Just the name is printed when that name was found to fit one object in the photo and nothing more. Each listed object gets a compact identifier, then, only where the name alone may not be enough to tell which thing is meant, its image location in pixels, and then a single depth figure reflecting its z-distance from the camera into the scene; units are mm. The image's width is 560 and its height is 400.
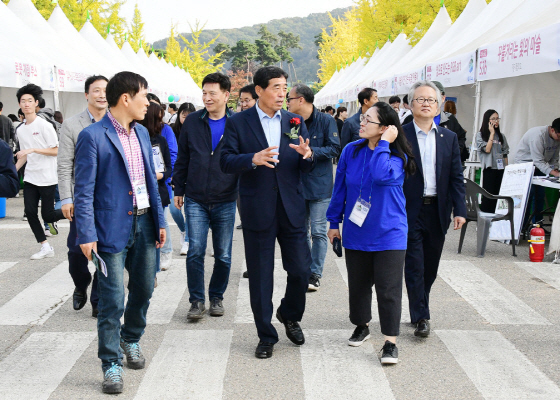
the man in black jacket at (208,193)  5770
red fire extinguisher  8430
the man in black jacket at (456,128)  11586
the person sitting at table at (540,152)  9914
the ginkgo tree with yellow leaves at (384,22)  27703
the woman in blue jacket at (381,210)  4633
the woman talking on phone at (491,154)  11016
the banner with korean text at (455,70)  11773
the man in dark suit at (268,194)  4773
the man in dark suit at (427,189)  5105
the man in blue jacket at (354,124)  7445
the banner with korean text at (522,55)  8641
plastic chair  8859
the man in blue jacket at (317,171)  6570
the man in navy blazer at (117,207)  4031
